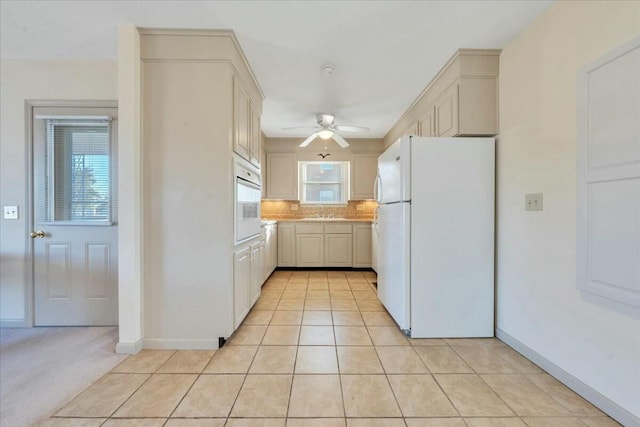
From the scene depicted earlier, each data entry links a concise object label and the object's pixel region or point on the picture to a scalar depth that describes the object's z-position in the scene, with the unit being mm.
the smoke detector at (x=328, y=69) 2583
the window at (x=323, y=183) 5594
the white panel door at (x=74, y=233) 2518
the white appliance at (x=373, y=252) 4516
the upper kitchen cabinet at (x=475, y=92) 2373
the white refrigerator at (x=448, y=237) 2336
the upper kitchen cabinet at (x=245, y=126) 2295
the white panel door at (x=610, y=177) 1334
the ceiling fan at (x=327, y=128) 3760
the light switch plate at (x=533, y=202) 1933
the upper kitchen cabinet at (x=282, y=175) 5168
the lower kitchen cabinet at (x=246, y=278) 2311
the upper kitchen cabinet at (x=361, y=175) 5211
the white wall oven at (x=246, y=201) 2344
